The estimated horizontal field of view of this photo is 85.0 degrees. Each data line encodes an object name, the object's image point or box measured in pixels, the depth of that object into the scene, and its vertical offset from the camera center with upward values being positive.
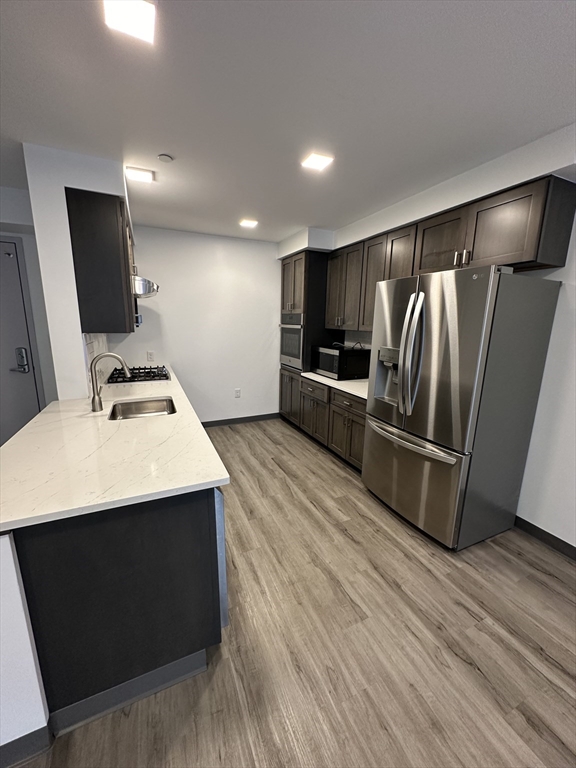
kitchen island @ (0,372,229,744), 1.06 -0.91
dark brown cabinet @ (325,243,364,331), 3.43 +0.31
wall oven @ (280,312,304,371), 4.08 -0.34
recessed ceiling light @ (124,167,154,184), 2.30 +0.99
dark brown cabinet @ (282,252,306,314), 3.97 +0.40
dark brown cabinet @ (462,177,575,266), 1.85 +0.58
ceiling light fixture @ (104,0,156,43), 1.07 +1.01
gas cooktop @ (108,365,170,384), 2.99 -0.64
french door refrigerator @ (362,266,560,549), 1.89 -0.48
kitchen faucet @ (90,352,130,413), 1.93 -0.47
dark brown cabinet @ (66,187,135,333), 2.12 +0.34
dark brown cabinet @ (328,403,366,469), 3.04 -1.20
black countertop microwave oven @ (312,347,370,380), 3.55 -0.54
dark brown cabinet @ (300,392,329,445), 3.63 -1.24
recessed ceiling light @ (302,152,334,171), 2.05 +1.00
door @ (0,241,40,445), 3.12 -0.43
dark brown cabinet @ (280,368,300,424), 4.26 -1.14
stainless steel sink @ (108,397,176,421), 2.33 -0.72
